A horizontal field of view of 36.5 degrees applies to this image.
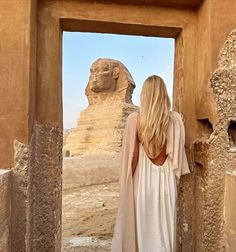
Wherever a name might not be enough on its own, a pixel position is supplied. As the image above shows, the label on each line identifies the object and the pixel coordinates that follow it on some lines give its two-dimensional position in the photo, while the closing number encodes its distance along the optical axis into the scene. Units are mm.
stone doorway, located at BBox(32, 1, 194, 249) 3133
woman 2820
